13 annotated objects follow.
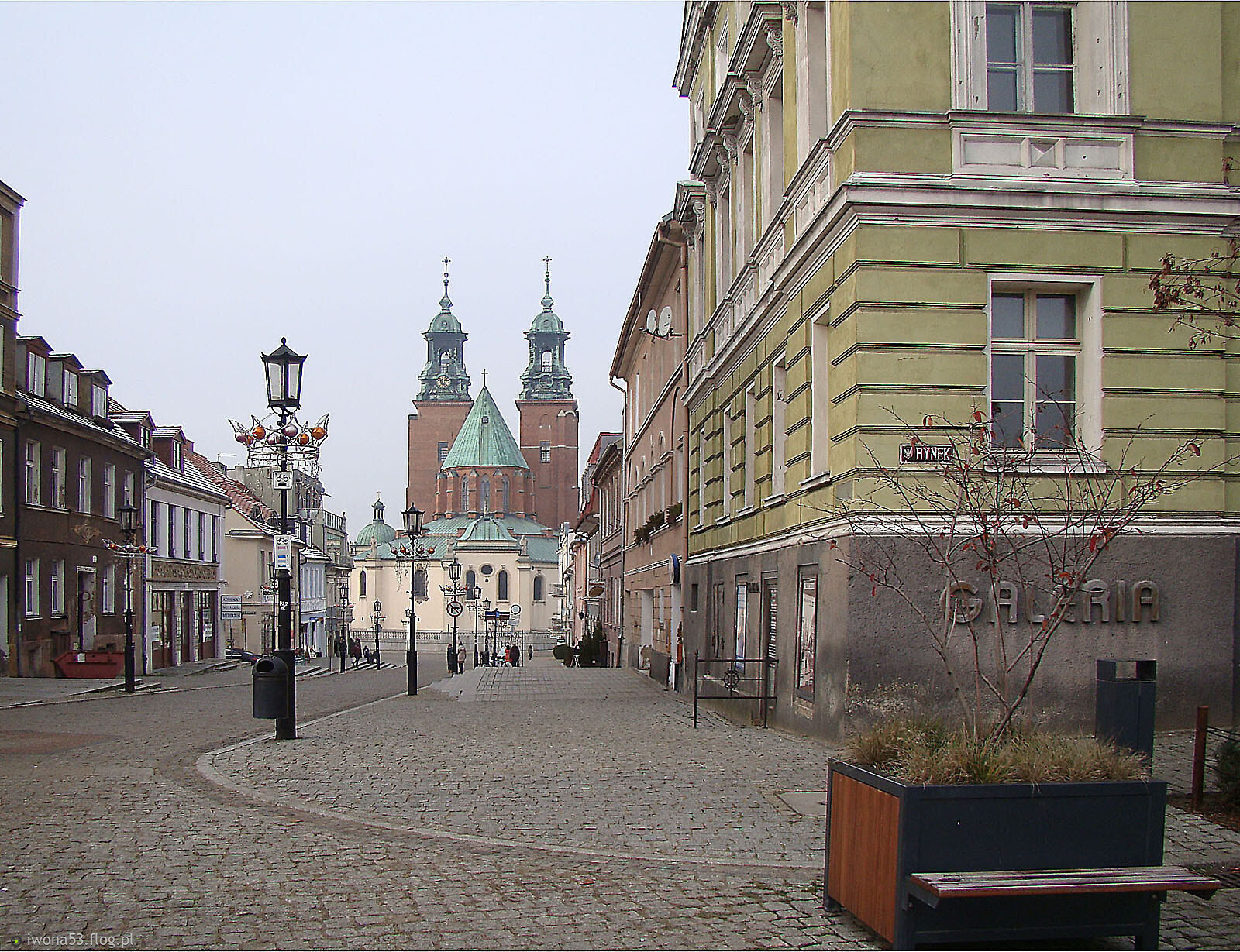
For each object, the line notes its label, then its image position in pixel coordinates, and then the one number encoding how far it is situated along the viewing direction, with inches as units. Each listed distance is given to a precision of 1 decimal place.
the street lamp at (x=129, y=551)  1130.7
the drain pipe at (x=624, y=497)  1558.8
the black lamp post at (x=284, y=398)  623.8
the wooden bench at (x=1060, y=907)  221.6
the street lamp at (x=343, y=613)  3248.0
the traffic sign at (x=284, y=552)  628.4
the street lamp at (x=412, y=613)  1029.2
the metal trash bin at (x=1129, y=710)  360.2
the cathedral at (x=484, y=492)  5064.0
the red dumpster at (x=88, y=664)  1291.8
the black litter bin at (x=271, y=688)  598.9
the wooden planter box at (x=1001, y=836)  226.4
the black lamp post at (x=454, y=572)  2632.9
